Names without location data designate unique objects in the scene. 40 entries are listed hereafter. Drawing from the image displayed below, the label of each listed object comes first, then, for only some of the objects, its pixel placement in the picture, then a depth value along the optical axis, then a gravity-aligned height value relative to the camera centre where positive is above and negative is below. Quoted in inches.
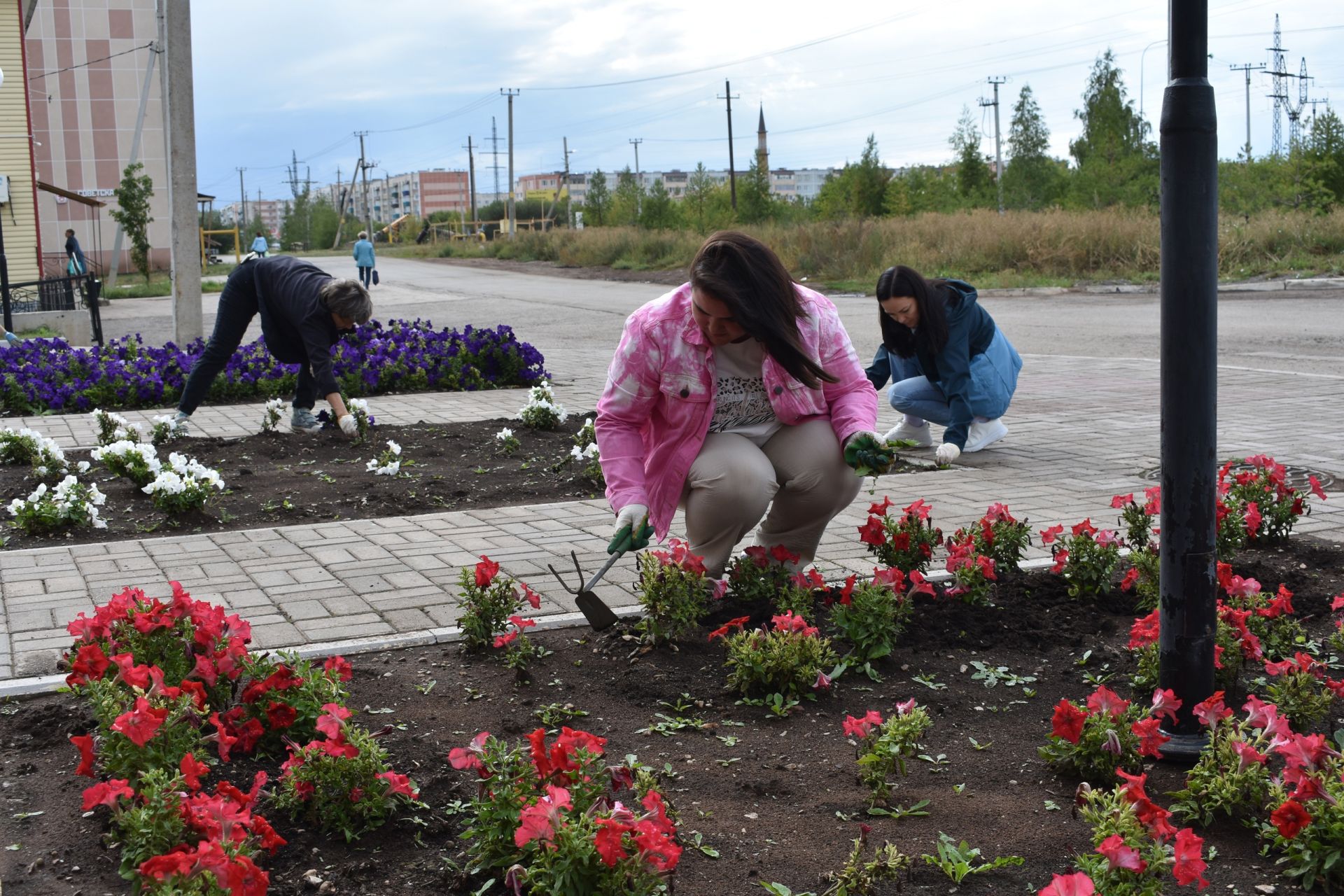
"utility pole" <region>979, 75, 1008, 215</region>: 2532.0 +303.2
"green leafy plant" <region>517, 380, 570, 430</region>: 311.9 -22.5
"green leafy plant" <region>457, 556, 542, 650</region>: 137.0 -31.3
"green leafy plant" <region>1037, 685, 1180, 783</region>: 100.7 -35.1
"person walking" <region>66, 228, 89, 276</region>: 1091.9 +73.1
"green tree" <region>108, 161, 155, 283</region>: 1460.4 +150.1
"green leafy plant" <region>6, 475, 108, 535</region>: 206.1 -27.9
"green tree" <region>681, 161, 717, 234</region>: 1918.4 +190.3
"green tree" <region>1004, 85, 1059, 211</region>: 1716.3 +198.5
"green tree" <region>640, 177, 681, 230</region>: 1903.3 +157.7
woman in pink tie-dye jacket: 142.5 -12.2
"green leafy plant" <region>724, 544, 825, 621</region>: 150.9 -31.9
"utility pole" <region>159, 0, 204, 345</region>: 492.4 +70.3
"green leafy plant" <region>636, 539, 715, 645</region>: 136.4 -30.0
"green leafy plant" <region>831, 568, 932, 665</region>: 132.8 -33.0
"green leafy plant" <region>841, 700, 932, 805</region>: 98.3 -34.5
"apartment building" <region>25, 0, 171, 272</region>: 2303.2 +452.3
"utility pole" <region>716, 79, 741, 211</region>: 1911.9 +198.9
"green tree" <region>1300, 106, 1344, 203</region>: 1195.3 +138.6
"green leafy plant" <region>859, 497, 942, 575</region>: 156.3 -29.1
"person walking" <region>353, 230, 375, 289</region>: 1252.5 +72.6
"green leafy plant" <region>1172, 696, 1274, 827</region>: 94.1 -36.3
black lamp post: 97.7 -5.8
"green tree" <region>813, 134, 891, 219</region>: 1781.5 +171.0
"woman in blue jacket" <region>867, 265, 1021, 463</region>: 255.6 -12.3
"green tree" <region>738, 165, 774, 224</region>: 1754.4 +161.2
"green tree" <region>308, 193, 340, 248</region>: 3718.0 +305.4
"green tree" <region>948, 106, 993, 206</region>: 1785.2 +201.7
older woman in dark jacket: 289.3 +2.5
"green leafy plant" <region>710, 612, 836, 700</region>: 123.1 -34.3
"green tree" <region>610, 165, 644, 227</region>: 2090.3 +193.1
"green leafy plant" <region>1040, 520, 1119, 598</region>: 154.1 -32.0
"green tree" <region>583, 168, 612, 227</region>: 2314.3 +218.8
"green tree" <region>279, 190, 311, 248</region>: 3912.4 +338.8
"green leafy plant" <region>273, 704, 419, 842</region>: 96.0 -35.1
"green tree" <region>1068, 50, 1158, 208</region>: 1485.0 +204.3
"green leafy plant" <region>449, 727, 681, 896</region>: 79.7 -33.3
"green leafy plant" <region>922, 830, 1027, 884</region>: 89.1 -39.9
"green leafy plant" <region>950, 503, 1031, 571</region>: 161.0 -30.1
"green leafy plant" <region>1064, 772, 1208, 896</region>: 75.7 -34.6
